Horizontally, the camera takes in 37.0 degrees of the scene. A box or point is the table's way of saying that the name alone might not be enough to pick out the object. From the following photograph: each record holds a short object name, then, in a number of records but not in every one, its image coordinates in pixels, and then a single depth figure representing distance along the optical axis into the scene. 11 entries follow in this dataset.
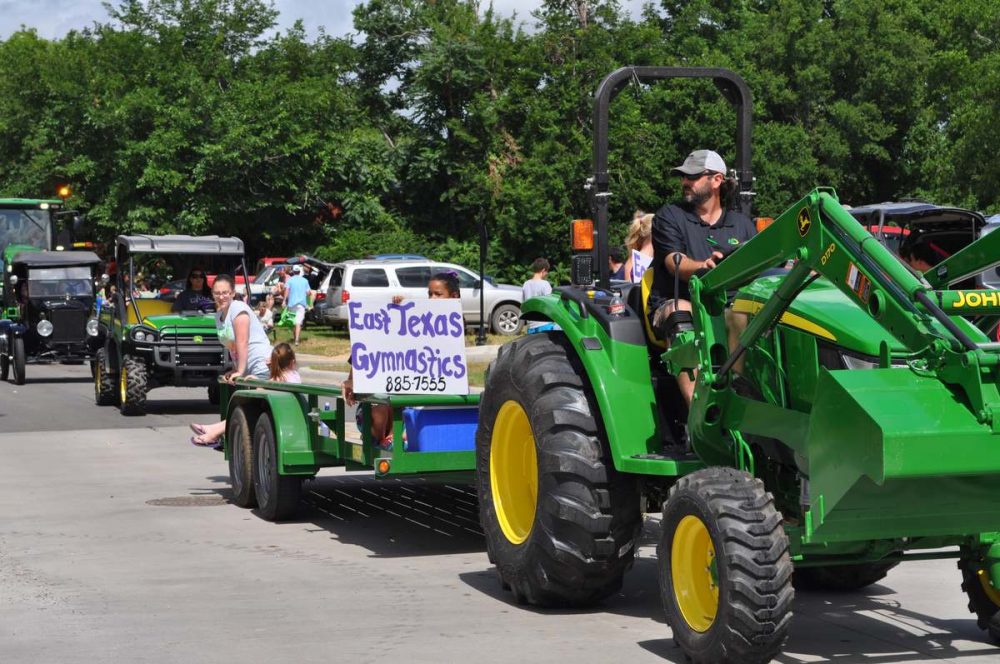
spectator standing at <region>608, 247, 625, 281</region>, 10.59
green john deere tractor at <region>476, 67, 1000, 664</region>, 5.36
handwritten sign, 9.29
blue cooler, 8.88
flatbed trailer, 8.85
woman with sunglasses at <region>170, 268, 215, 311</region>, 19.53
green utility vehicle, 18.92
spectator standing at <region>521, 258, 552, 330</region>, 19.36
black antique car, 25.59
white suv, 34.06
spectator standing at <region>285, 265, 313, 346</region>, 30.81
